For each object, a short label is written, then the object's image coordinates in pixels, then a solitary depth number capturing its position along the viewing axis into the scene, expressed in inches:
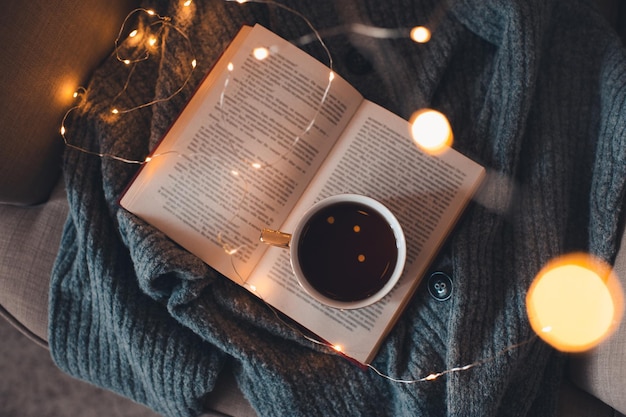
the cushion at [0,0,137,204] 27.4
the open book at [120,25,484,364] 29.1
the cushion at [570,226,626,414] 26.5
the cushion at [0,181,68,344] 32.9
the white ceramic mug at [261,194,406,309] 27.1
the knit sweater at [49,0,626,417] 28.5
